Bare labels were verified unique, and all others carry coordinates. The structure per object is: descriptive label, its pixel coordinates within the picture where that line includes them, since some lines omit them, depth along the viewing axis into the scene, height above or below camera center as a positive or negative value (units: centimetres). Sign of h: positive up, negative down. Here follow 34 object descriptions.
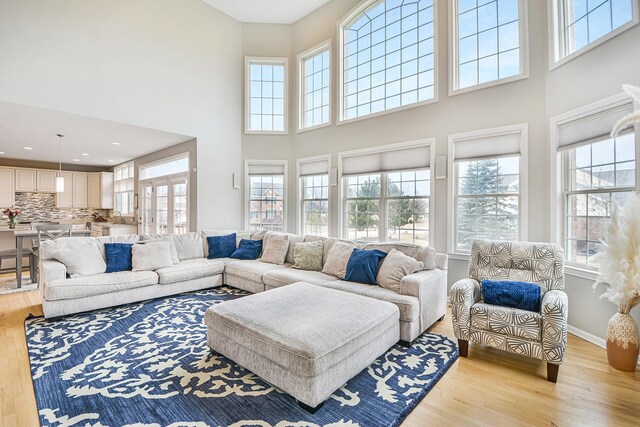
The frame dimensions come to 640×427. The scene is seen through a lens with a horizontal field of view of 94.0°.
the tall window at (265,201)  614 +25
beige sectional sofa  292 -82
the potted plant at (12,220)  550 -13
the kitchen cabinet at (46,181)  795 +88
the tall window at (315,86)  570 +251
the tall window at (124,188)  794 +71
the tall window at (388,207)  445 +11
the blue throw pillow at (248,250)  494 -61
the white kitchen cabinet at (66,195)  828 +51
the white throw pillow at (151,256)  401 -59
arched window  445 +256
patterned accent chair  219 -77
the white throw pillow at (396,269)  313 -60
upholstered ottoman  186 -86
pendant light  534 +54
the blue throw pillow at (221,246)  502 -56
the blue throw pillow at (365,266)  334 -60
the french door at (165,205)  606 +19
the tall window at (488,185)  362 +36
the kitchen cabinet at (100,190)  881 +69
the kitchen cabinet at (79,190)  857 +68
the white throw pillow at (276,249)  462 -57
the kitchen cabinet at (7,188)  737 +63
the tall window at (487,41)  364 +222
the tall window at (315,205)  562 +16
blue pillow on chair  244 -69
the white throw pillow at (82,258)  359 -56
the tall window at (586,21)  260 +186
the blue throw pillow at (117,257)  389 -58
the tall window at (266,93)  616 +250
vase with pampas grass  225 -49
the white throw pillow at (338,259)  371 -59
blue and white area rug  179 -121
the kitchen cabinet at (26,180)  763 +86
